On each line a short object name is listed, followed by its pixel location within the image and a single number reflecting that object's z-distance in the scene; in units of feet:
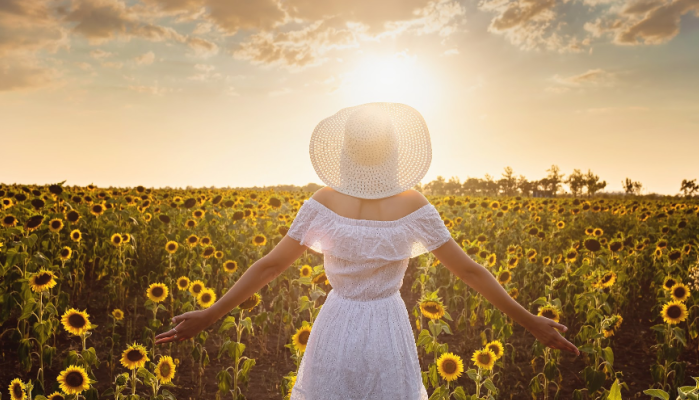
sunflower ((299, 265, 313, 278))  18.63
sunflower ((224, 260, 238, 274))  18.37
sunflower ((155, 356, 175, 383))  11.64
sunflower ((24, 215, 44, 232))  20.42
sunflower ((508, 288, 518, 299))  16.68
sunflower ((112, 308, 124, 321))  16.53
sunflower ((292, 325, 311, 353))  12.00
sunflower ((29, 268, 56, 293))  14.01
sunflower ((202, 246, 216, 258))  20.40
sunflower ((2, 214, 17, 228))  21.83
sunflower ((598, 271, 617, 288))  16.76
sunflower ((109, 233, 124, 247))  20.63
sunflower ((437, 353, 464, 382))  11.71
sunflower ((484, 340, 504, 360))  12.53
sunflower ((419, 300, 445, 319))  12.95
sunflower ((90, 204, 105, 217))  26.66
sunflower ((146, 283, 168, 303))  15.92
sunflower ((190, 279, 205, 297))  15.99
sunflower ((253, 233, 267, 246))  23.07
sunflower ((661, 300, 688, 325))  15.76
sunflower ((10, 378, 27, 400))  9.74
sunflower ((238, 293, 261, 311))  12.15
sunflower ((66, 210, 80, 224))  24.21
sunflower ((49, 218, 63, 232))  21.83
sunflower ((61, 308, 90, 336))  12.13
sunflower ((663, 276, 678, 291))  17.33
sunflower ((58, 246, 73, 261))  18.83
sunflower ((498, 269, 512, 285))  17.45
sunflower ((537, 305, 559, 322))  13.56
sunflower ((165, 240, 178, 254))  20.90
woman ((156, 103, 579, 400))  7.34
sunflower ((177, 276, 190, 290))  16.76
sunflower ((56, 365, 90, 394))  10.22
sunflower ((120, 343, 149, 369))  10.76
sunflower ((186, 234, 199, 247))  21.96
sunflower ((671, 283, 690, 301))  16.72
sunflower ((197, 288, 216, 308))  15.59
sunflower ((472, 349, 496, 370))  11.53
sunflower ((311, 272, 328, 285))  14.33
